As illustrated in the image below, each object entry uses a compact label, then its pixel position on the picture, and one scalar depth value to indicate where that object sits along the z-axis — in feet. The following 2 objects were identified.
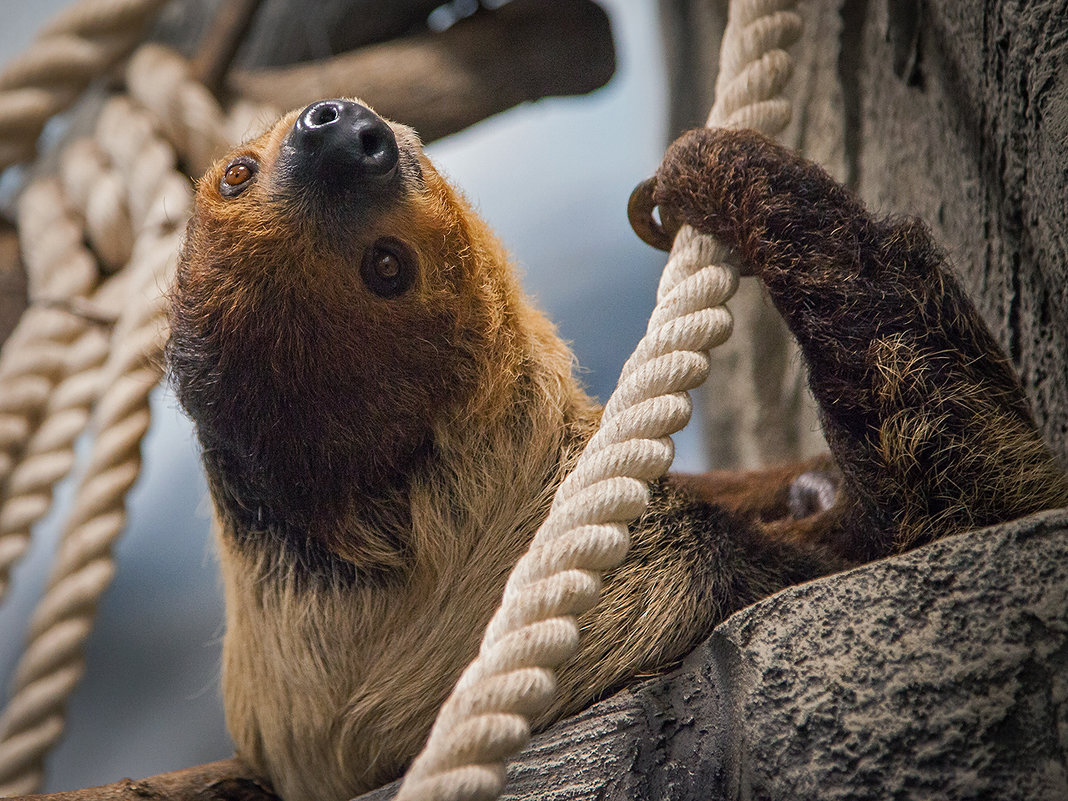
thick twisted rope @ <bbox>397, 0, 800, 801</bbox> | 7.04
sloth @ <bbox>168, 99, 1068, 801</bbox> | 10.39
